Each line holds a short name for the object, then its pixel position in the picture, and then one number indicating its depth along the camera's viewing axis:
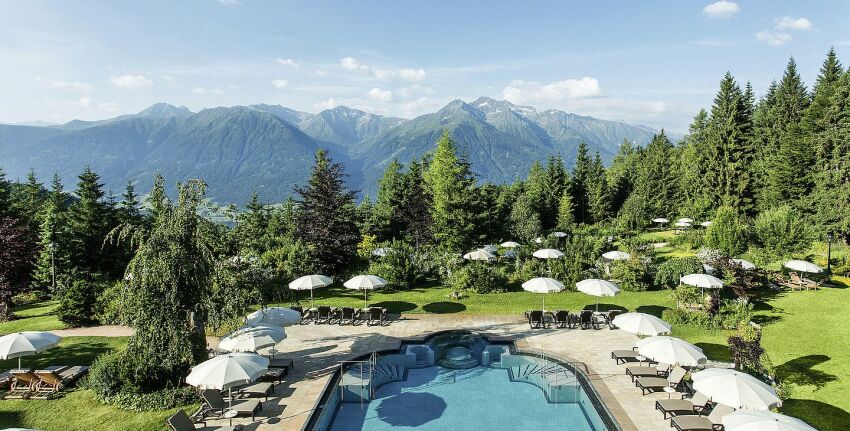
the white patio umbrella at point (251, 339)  12.27
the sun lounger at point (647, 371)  12.64
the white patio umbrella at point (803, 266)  21.48
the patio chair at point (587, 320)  17.58
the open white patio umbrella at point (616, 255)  24.25
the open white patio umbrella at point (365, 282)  18.75
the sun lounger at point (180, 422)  9.54
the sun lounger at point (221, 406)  10.66
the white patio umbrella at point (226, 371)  10.03
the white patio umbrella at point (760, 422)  7.79
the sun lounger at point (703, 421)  9.88
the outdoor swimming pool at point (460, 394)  11.29
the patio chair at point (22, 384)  12.03
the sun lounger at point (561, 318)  17.61
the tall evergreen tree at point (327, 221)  25.41
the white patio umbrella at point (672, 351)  11.21
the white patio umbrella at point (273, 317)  14.61
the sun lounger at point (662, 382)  11.91
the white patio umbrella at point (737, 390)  9.02
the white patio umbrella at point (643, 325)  13.34
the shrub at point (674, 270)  22.38
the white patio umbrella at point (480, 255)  25.64
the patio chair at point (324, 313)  18.80
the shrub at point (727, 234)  28.28
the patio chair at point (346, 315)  18.42
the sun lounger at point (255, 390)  11.67
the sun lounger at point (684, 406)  10.61
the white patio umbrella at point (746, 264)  21.60
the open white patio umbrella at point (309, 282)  18.60
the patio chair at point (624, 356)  14.06
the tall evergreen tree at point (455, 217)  33.19
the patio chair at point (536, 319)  17.94
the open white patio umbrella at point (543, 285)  17.85
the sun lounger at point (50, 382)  12.00
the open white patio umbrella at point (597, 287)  17.03
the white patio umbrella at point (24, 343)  11.88
